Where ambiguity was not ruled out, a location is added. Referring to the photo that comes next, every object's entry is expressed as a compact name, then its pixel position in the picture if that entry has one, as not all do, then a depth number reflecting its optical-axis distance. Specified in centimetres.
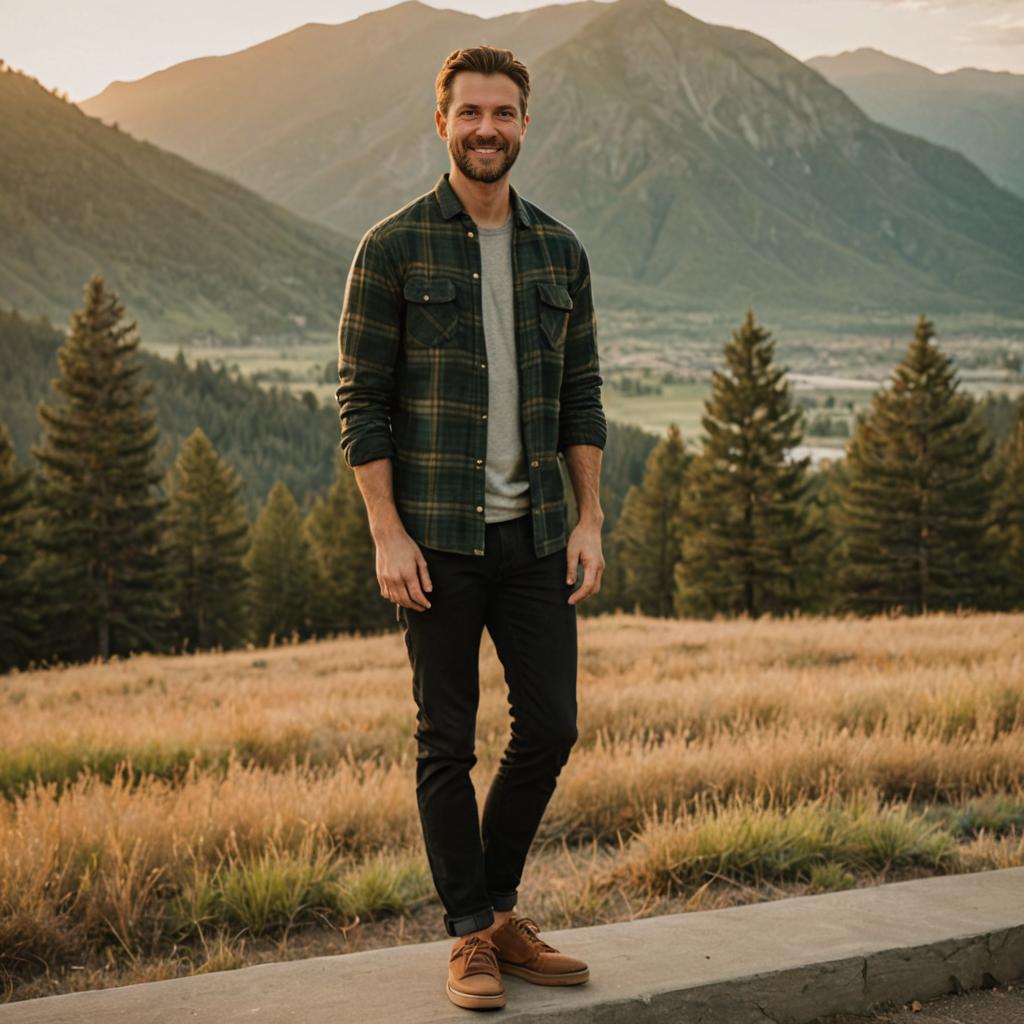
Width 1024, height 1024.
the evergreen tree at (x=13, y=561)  3672
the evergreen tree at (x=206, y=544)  4603
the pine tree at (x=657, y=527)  5344
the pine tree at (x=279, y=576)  5403
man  326
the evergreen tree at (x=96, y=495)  3778
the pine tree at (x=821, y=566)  4359
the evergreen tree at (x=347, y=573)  5022
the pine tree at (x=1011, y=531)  4509
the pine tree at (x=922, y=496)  4166
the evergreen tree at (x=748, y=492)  4128
